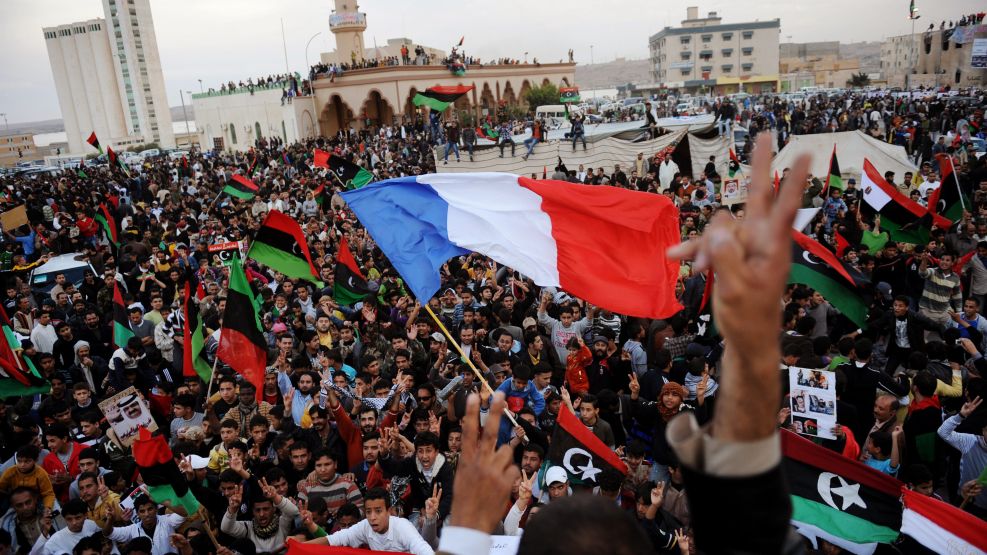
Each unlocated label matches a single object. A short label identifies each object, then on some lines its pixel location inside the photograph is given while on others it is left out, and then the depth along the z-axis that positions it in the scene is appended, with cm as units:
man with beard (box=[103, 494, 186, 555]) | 512
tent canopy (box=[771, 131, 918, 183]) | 1709
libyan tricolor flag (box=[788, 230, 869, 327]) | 696
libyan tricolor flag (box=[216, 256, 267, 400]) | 700
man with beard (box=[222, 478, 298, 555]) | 513
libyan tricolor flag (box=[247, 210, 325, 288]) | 888
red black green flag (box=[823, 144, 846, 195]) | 1255
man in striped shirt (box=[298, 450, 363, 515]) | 540
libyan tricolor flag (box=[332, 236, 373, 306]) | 942
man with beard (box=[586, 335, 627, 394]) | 727
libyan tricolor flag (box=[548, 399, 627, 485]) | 488
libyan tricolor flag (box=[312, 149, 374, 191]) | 1441
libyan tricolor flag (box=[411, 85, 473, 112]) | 2083
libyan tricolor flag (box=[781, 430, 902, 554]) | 420
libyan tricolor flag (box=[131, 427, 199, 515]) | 517
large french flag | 578
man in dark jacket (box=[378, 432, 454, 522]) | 546
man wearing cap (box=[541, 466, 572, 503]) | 481
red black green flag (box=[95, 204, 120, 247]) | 1449
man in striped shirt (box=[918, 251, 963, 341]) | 764
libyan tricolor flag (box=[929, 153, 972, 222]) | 1012
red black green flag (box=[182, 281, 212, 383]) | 783
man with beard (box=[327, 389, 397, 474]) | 627
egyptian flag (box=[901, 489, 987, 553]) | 371
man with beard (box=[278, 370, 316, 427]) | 694
